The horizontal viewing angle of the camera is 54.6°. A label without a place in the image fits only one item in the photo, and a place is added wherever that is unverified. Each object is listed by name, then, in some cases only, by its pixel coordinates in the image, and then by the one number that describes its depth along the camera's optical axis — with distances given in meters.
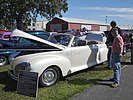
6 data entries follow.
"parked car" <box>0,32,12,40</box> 7.27
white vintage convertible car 3.45
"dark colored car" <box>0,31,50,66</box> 5.33
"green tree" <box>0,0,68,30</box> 21.84
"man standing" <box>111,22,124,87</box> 3.61
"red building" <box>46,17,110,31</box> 32.92
